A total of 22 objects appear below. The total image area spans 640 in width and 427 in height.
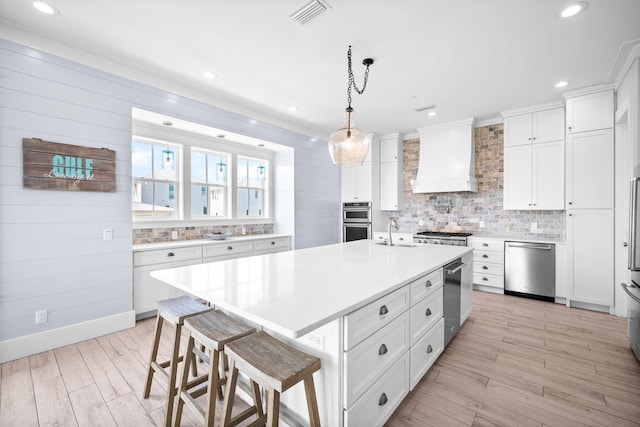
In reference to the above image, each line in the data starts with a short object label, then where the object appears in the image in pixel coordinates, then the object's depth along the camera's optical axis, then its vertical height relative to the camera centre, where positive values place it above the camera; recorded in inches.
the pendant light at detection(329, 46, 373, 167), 97.0 +22.6
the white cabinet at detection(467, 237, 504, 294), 167.9 -31.1
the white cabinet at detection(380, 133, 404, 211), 223.5 +31.2
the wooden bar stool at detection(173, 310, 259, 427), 55.7 -27.2
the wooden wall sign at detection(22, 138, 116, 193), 98.7 +16.1
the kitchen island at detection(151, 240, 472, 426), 49.9 -18.6
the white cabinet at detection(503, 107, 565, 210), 157.0 +29.3
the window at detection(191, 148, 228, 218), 172.9 +16.8
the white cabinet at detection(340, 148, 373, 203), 225.7 +22.6
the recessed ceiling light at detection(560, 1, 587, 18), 83.4 +60.2
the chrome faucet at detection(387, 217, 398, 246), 127.3 -12.6
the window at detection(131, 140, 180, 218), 150.0 +17.1
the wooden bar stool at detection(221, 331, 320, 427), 45.5 -25.8
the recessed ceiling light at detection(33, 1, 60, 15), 84.8 +61.2
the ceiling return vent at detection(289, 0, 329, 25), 83.0 +60.0
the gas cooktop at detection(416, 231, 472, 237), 185.3 -15.0
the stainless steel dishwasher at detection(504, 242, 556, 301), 152.9 -31.9
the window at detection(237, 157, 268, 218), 198.7 +17.6
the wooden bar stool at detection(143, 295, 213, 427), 65.3 -29.3
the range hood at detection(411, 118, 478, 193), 187.2 +35.9
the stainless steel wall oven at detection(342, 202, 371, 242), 224.2 -7.8
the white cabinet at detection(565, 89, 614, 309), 137.0 +7.7
